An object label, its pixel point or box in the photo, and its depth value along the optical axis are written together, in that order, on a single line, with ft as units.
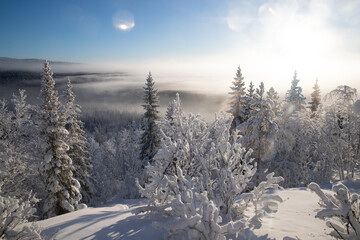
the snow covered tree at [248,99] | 72.77
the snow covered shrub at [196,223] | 14.76
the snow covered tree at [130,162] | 86.86
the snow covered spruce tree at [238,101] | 73.20
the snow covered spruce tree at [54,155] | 48.47
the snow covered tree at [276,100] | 75.50
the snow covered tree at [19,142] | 49.93
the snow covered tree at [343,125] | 51.13
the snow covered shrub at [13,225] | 13.97
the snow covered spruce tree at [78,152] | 60.46
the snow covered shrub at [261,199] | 18.79
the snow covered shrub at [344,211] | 12.76
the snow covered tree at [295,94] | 106.25
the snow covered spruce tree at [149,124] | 76.69
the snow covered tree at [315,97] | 116.06
